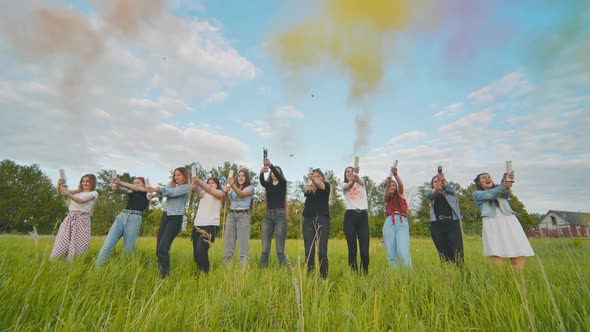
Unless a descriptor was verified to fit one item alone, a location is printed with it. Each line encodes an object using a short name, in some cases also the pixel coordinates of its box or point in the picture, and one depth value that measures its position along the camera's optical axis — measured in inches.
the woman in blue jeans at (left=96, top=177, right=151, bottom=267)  217.9
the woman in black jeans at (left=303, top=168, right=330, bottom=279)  215.9
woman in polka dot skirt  229.5
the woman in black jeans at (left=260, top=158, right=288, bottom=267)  237.8
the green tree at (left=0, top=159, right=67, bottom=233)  1454.2
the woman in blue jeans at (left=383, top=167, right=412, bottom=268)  235.5
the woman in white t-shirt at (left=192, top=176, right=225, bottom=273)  214.7
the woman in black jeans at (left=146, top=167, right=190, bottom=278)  209.9
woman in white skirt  188.9
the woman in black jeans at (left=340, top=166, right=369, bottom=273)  220.5
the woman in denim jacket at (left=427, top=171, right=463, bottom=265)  228.2
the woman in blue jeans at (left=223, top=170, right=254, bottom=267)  235.0
